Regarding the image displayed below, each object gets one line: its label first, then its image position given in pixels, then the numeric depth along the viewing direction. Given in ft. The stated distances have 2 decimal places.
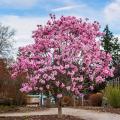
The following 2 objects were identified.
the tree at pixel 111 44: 131.39
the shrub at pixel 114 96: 51.21
